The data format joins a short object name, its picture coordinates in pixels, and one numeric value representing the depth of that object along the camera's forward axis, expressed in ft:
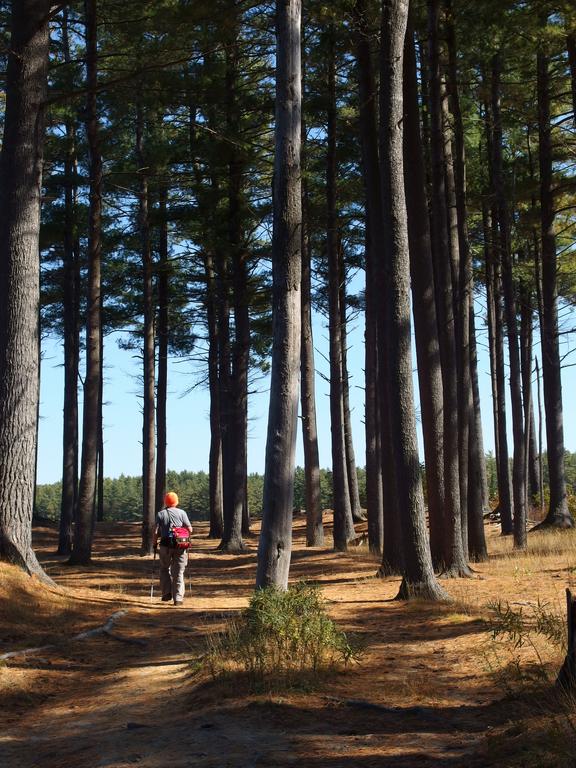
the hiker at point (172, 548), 43.57
